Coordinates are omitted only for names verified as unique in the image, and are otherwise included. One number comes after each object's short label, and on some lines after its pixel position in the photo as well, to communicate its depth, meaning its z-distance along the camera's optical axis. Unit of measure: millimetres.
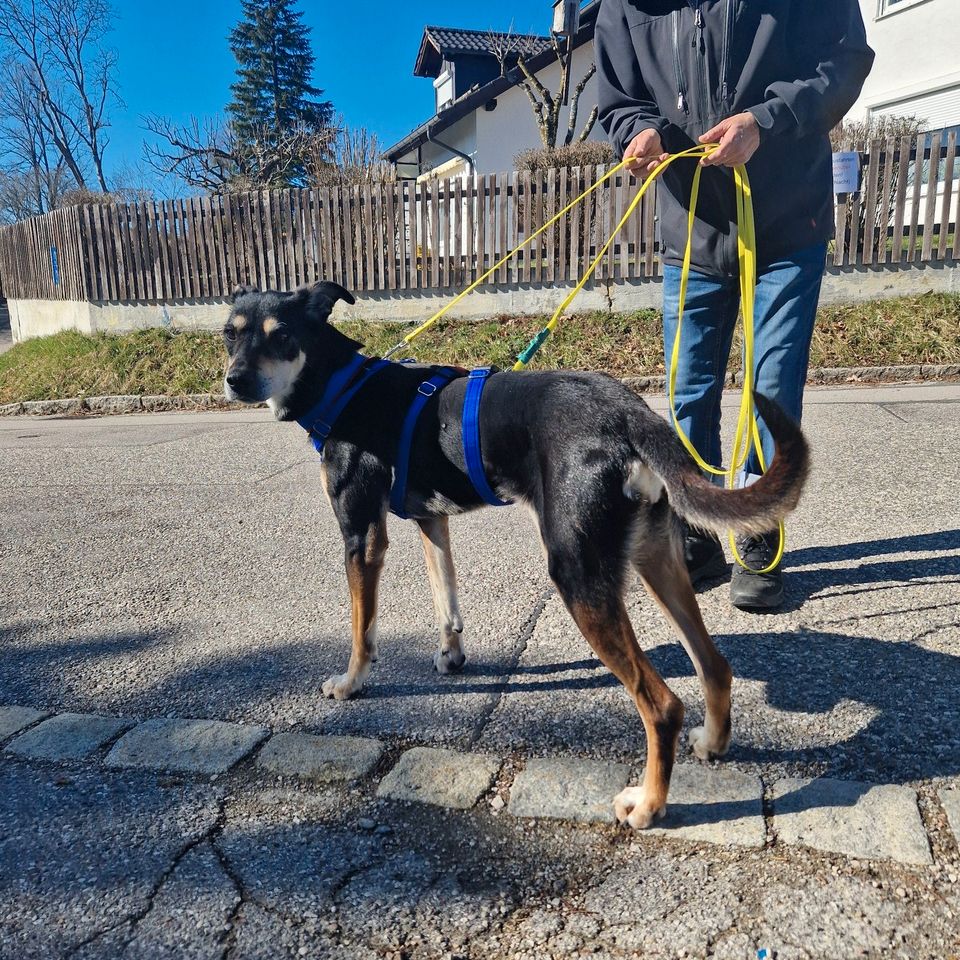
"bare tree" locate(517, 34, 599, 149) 18125
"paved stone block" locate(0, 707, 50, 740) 2631
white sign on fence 9461
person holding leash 2969
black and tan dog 2051
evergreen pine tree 40844
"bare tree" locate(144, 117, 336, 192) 20531
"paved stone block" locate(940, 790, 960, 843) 1897
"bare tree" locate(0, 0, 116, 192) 31578
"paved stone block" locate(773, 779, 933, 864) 1848
